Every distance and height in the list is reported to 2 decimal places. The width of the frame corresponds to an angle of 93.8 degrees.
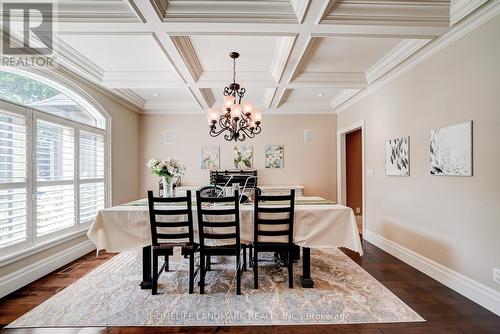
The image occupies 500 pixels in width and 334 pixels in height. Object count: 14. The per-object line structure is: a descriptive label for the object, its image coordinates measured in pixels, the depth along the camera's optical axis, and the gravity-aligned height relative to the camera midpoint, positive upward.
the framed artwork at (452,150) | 2.26 +0.18
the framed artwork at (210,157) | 5.43 +0.25
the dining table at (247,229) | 2.50 -0.66
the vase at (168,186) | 2.88 -0.23
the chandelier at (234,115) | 2.90 +0.69
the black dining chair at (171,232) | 2.31 -0.66
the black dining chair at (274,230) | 2.38 -0.65
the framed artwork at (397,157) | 3.14 +0.15
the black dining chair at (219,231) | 2.29 -0.65
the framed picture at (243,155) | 5.44 +0.30
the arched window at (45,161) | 2.46 +0.09
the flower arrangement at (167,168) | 2.77 +0.00
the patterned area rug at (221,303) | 1.99 -1.29
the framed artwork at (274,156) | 5.45 +0.27
